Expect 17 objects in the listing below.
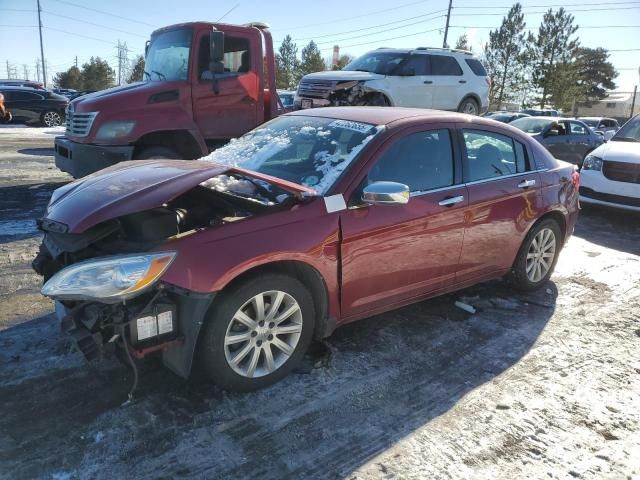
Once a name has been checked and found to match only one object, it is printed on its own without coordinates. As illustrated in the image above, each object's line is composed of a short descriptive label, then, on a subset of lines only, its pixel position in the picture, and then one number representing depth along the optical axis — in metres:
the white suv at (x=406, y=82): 10.36
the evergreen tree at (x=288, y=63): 59.19
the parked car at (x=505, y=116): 17.86
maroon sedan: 2.66
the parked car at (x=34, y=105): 19.53
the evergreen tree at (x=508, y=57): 49.84
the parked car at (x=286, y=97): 18.62
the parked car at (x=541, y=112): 28.62
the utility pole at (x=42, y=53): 59.95
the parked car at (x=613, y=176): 7.62
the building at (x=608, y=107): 59.34
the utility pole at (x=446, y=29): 41.19
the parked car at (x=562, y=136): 12.23
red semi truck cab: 6.89
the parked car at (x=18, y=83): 27.26
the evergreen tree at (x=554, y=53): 48.00
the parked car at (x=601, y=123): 22.22
